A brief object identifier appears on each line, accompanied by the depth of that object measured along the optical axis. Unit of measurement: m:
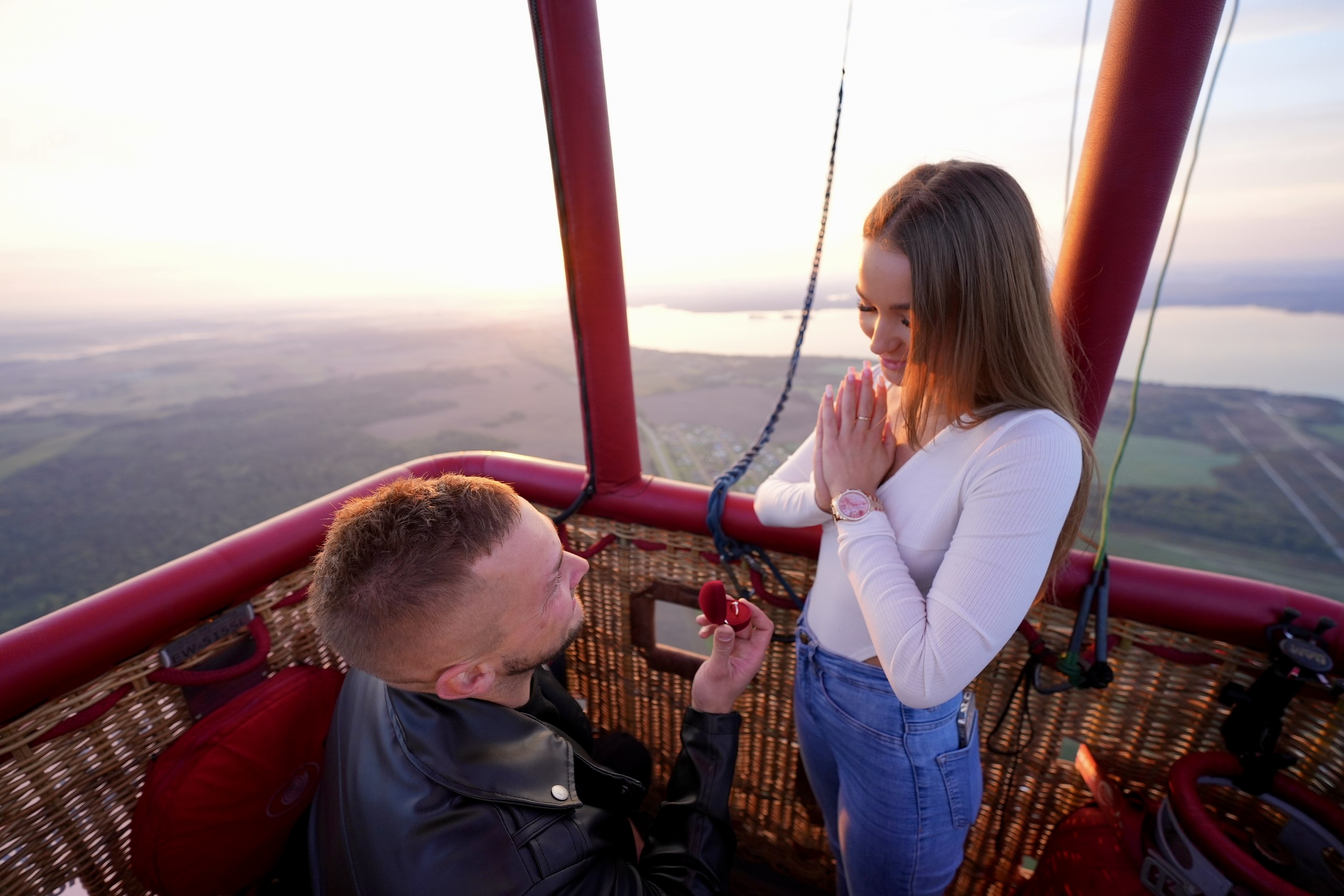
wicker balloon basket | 0.98
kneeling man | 0.84
